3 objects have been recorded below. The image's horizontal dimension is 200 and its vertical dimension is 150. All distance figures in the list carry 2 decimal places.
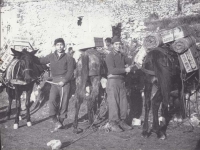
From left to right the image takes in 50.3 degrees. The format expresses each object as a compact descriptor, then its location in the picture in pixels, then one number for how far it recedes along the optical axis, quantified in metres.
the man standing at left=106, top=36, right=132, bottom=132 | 4.51
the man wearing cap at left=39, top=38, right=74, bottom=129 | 4.66
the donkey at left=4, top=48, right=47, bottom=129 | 4.95
